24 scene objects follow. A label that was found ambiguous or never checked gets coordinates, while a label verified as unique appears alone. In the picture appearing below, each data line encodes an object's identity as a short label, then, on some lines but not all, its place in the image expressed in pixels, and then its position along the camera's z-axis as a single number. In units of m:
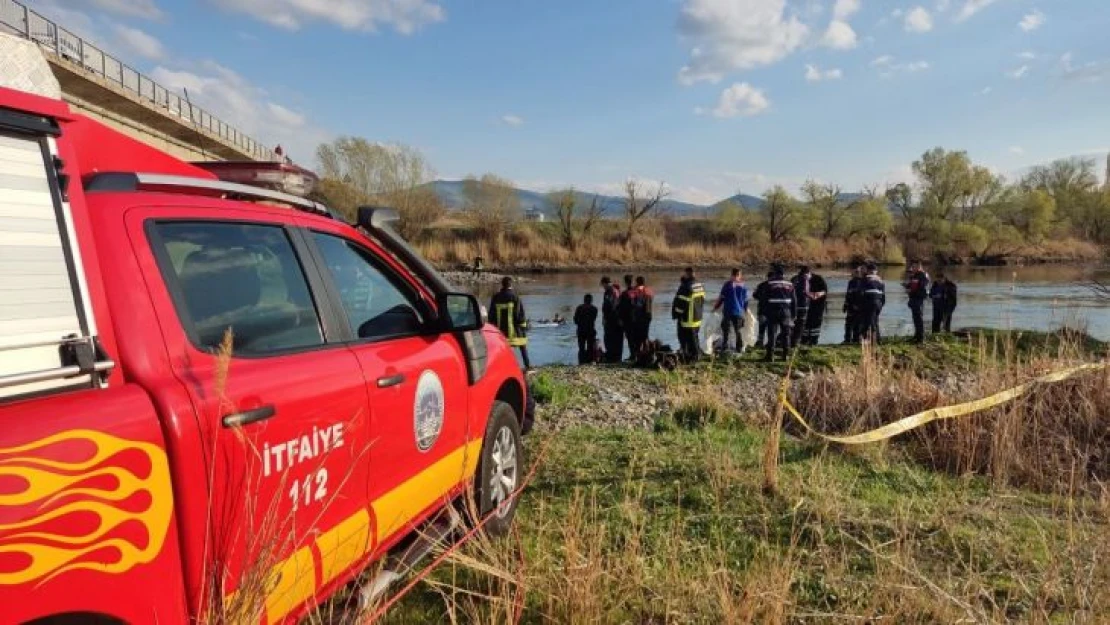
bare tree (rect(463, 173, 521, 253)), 64.44
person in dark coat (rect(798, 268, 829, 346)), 16.03
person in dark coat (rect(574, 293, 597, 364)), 14.87
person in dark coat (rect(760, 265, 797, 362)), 12.77
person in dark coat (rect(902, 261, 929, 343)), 15.66
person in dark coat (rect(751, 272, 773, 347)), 13.05
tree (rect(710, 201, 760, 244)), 71.06
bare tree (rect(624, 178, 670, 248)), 69.69
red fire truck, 1.55
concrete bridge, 25.14
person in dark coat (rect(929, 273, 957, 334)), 17.05
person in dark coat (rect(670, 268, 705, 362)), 13.23
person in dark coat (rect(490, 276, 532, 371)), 12.90
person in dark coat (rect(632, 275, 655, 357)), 14.15
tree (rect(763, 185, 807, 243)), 70.00
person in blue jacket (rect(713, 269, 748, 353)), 13.92
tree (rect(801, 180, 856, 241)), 71.38
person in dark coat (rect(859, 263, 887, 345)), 14.55
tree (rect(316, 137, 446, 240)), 64.00
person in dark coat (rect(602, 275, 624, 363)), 14.72
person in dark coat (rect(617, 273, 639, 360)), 14.15
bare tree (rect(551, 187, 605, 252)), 65.69
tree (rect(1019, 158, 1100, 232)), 67.94
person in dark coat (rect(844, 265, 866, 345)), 15.78
